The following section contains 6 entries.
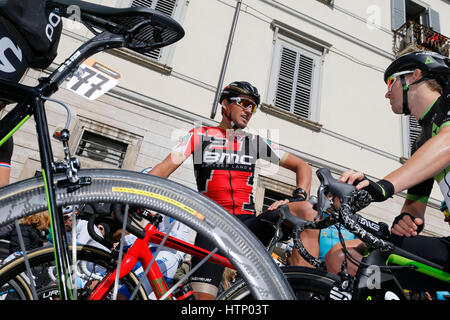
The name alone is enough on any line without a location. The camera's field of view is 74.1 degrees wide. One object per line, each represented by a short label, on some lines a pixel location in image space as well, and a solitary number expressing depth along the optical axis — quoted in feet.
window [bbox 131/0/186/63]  25.46
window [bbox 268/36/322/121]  28.63
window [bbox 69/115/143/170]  21.07
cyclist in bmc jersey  6.22
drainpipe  24.74
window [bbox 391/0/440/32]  36.37
